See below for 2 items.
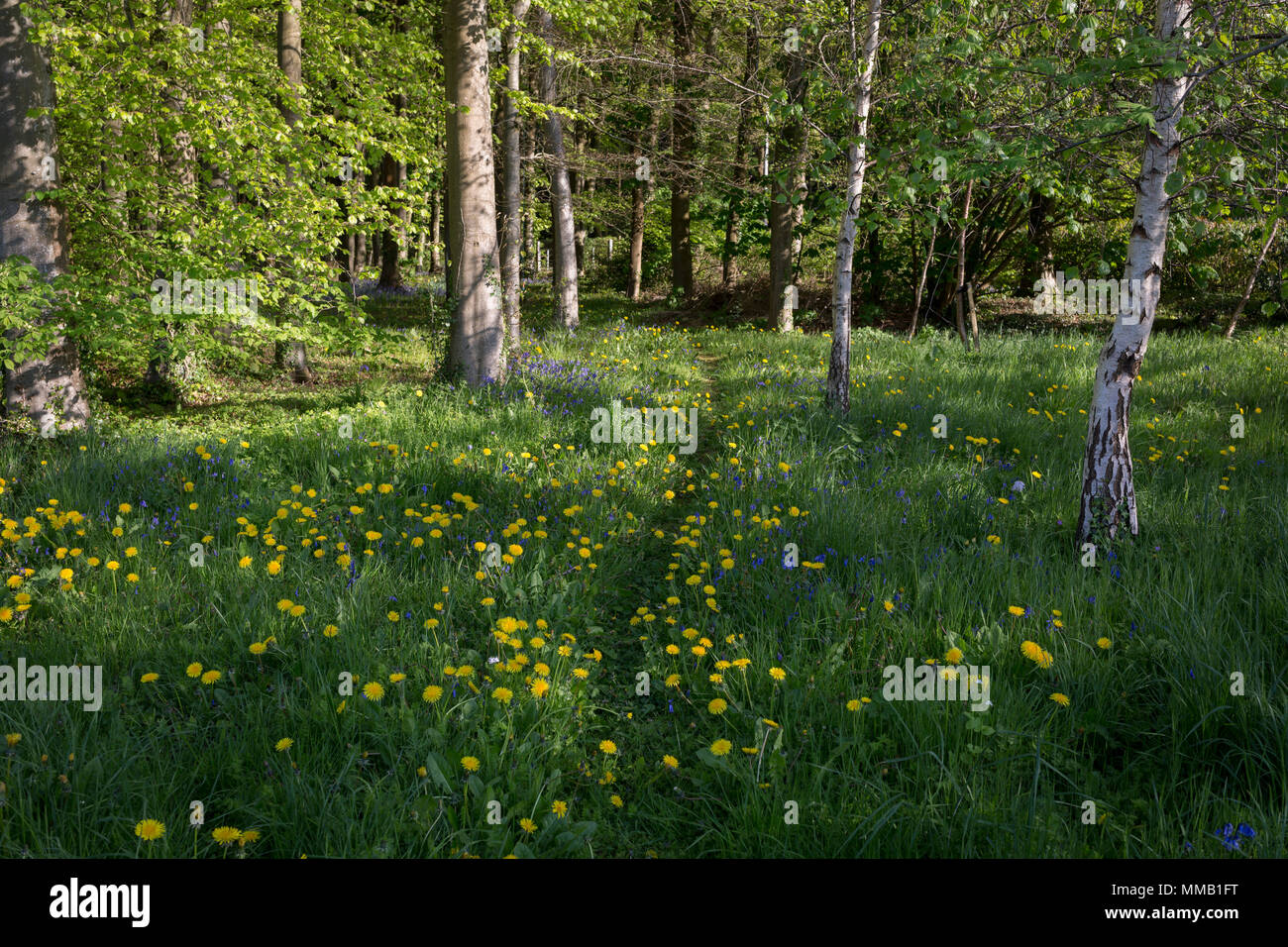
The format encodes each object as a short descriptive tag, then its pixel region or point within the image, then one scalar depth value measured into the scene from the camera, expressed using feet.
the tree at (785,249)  48.83
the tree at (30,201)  21.57
